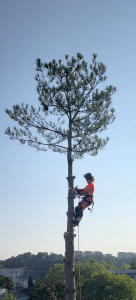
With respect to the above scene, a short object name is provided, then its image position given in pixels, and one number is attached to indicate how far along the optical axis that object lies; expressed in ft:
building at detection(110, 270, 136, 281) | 271.28
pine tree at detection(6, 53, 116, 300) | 45.14
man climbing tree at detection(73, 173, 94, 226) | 41.37
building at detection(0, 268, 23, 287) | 397.39
